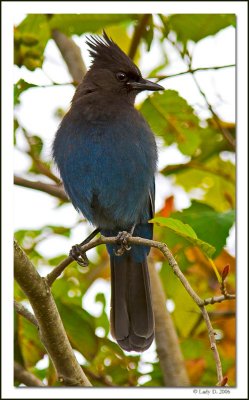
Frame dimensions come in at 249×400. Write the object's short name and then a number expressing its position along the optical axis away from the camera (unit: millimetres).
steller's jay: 6645
